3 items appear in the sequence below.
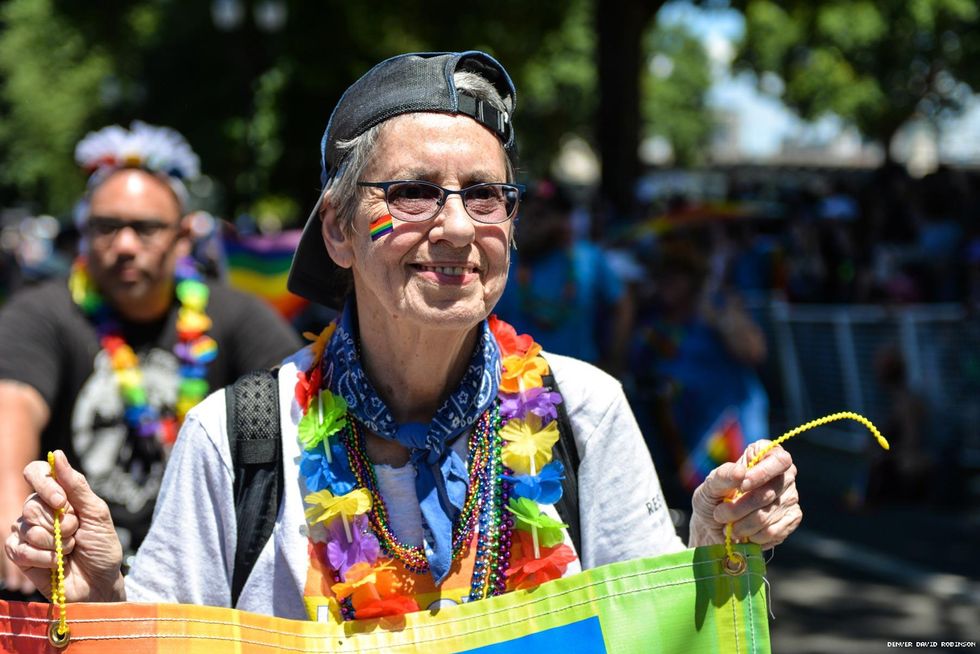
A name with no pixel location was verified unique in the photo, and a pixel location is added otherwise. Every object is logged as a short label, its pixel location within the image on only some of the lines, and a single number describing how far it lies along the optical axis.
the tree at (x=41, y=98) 36.03
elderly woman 2.28
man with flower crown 3.63
